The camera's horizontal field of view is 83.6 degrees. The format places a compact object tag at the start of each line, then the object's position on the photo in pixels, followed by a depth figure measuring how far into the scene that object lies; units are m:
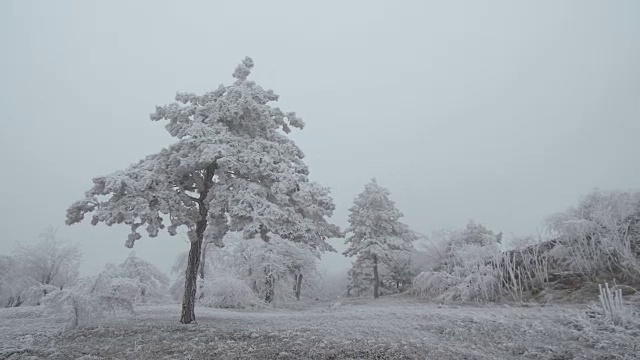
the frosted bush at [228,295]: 24.98
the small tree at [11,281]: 31.03
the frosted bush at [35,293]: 10.64
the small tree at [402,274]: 40.94
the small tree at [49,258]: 35.19
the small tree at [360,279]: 43.98
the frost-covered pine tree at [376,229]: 34.03
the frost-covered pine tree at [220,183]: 10.18
